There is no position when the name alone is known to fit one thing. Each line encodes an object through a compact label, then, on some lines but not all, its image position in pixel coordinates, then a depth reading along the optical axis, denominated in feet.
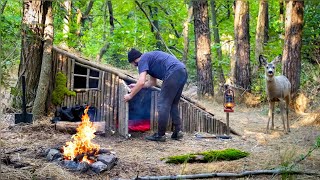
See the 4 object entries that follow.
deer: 26.48
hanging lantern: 24.06
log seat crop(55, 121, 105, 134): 22.15
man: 21.90
